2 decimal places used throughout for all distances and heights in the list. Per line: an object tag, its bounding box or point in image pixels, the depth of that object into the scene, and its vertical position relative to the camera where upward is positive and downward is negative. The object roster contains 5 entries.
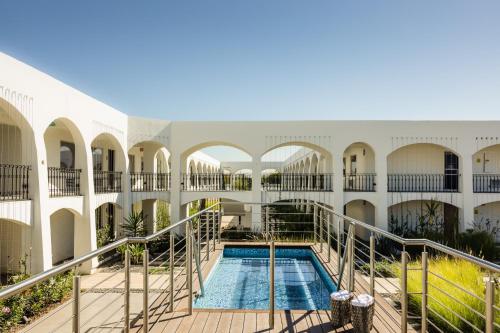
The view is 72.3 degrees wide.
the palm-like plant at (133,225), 13.84 -2.14
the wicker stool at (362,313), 3.63 -1.52
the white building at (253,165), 12.11 +0.33
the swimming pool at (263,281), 5.89 -2.22
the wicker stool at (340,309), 3.92 -1.58
